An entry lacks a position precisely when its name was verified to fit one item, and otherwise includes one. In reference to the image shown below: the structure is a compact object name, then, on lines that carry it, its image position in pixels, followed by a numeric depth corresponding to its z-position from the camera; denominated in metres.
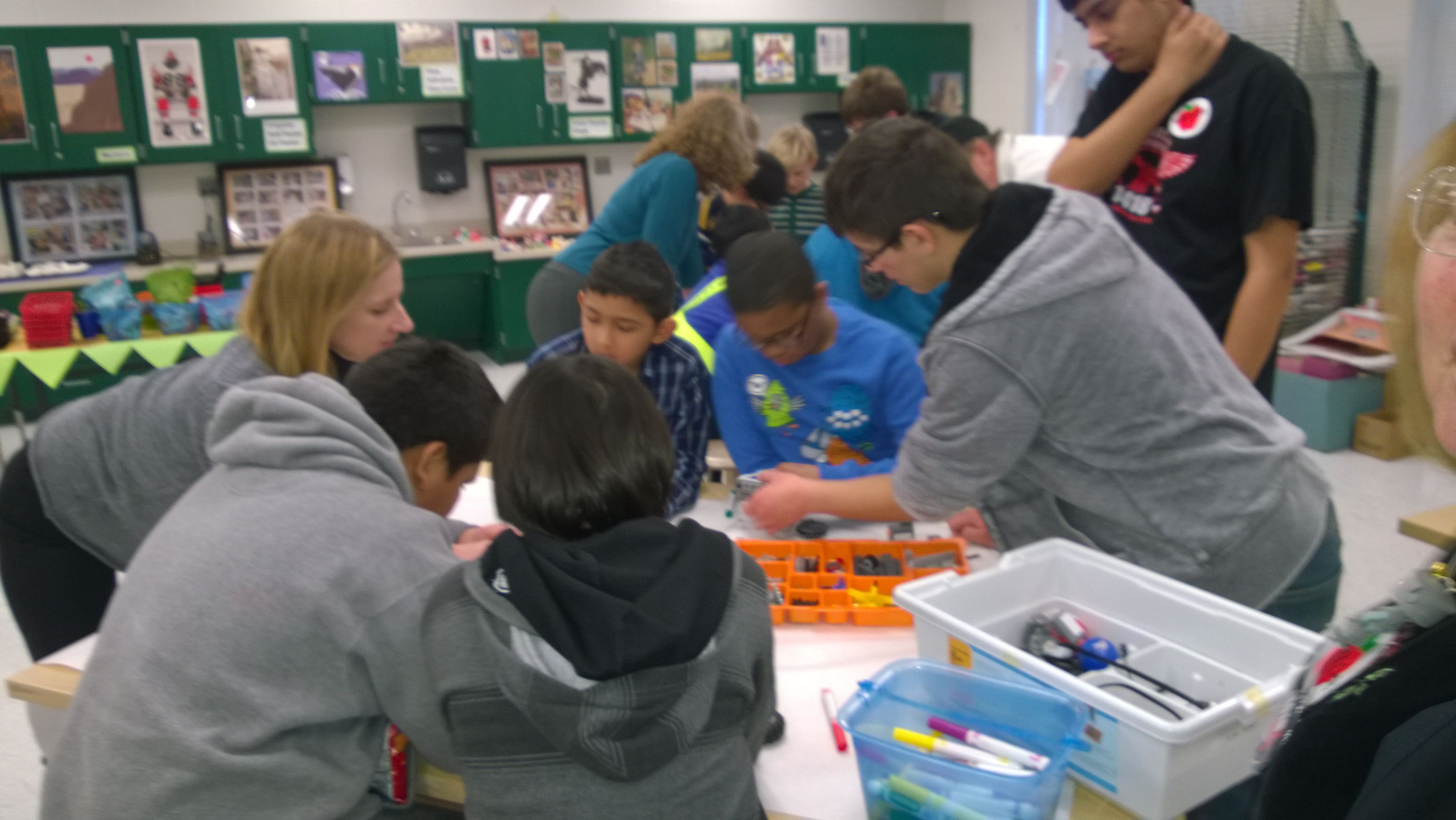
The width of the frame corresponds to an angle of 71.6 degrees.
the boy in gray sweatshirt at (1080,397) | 1.32
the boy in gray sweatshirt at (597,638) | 1.02
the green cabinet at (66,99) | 5.31
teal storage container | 4.32
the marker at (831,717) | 1.22
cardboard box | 4.26
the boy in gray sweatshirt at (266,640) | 1.13
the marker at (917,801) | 0.99
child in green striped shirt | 4.67
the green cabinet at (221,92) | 5.54
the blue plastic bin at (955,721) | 0.98
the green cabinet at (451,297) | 6.12
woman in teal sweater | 3.54
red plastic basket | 3.87
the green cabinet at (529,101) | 6.14
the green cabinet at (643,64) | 6.46
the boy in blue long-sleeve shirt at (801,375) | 2.05
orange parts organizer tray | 1.49
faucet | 6.44
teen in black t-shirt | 1.81
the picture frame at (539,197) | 6.60
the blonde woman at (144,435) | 1.79
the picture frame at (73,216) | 5.59
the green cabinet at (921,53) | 7.07
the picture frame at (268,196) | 6.00
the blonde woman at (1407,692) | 0.64
